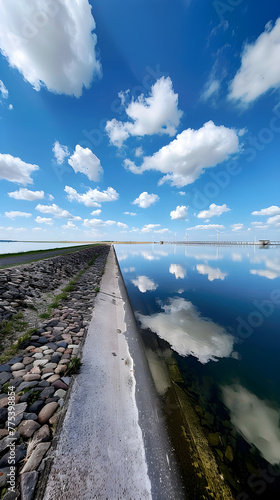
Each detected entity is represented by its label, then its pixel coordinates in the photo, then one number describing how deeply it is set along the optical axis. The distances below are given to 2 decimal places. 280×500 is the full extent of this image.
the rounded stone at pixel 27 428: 2.64
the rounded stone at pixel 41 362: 4.24
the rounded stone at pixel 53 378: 3.74
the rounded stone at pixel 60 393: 3.42
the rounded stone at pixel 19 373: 3.83
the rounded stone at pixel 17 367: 4.01
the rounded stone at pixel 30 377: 3.71
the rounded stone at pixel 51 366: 4.15
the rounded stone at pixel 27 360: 4.23
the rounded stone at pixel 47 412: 2.91
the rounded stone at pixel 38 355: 4.49
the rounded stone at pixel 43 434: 2.59
